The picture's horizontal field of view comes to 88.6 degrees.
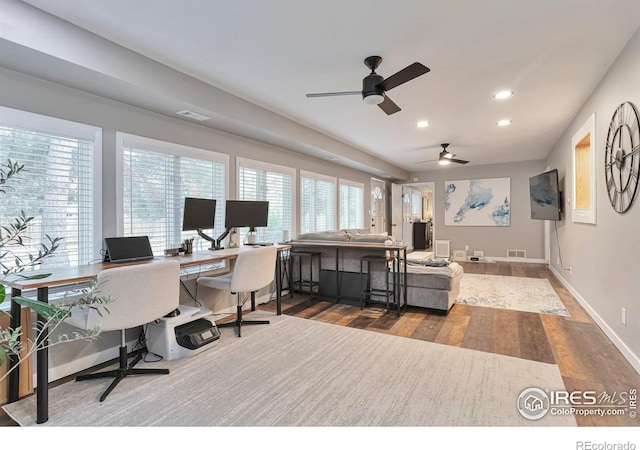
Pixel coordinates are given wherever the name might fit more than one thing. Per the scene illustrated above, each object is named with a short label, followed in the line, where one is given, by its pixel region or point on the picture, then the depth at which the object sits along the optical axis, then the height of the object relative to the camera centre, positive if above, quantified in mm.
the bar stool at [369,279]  4113 -704
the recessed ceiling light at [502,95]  3537 +1435
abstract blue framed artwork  8094 +583
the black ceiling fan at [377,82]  2516 +1159
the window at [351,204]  6827 +460
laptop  2721 -202
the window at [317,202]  5605 +420
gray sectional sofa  3920 -644
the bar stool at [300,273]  4656 -700
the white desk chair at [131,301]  2141 -526
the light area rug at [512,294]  4156 -1010
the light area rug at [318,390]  1946 -1131
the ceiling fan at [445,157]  5969 +1253
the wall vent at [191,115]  3322 +1152
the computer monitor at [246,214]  3829 +142
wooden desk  1914 -424
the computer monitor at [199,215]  3320 +114
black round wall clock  2426 +551
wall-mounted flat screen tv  5145 +480
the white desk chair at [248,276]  3172 -505
